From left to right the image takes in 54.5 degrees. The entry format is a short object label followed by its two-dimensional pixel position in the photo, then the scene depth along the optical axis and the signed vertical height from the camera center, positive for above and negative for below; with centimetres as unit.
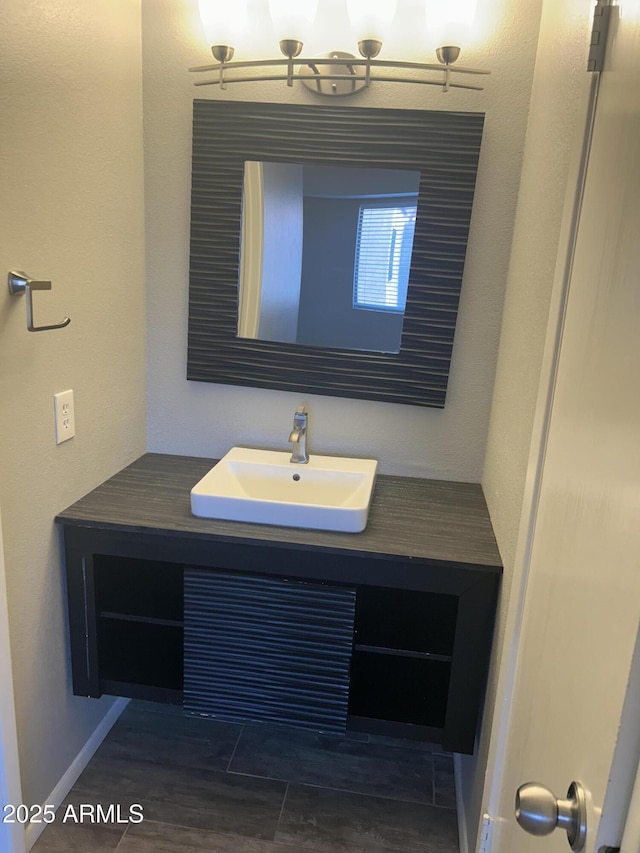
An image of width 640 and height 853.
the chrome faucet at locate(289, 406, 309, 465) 189 -48
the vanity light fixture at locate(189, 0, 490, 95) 162 +60
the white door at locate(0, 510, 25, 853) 135 -107
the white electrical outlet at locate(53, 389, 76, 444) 154 -38
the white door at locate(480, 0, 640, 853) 59 -23
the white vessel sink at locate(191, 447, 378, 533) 179 -59
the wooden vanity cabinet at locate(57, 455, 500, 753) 152 -86
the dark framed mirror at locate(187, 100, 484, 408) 177 +13
